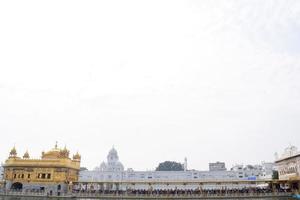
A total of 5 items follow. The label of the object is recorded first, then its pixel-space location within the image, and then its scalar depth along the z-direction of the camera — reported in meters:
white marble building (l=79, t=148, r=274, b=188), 101.00
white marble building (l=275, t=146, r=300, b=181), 45.59
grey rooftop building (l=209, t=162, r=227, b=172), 130.25
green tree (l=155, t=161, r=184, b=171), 135.05
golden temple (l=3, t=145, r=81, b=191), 50.31
